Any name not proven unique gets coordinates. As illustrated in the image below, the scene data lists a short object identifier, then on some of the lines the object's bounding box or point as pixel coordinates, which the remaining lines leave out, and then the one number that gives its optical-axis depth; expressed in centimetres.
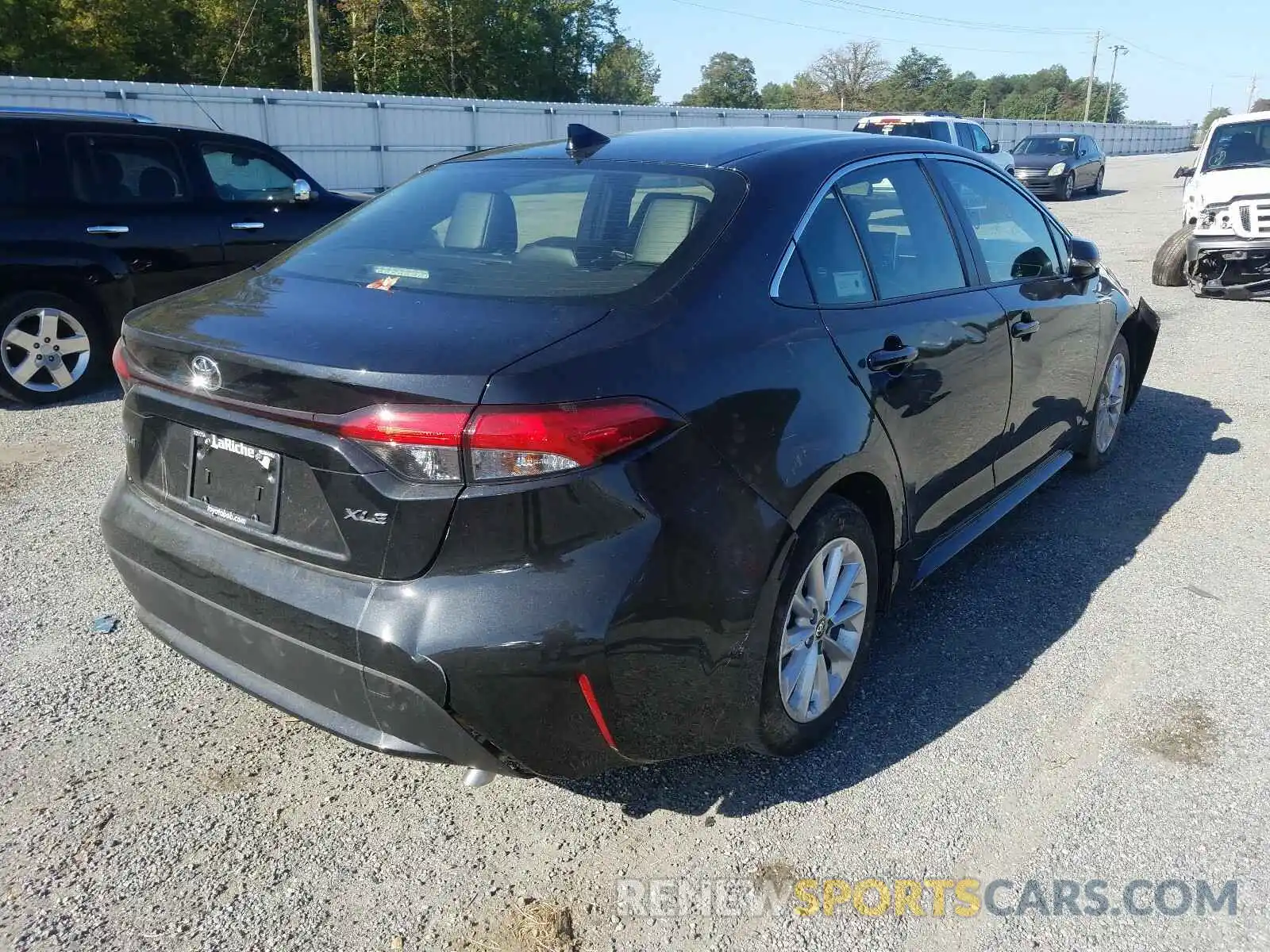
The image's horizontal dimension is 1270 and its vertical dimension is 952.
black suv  648
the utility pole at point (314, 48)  2766
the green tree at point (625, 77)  5697
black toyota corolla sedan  217
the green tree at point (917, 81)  9944
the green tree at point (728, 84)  9752
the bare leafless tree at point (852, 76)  9344
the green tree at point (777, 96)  10759
